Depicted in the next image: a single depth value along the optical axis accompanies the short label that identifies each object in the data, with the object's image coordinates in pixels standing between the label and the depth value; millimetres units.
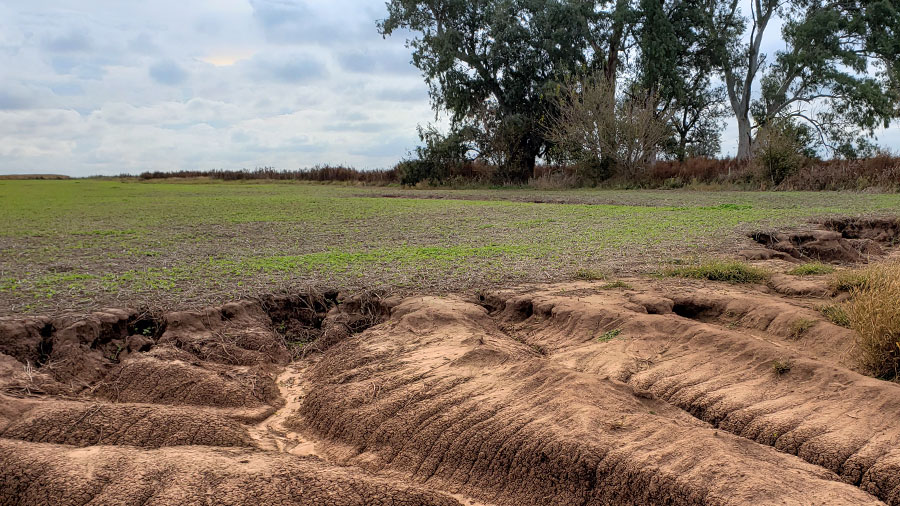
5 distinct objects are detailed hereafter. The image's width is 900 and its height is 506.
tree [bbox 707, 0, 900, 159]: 30531
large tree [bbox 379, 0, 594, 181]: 31547
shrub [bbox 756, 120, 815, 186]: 22250
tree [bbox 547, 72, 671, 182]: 26641
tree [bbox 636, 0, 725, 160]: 31828
